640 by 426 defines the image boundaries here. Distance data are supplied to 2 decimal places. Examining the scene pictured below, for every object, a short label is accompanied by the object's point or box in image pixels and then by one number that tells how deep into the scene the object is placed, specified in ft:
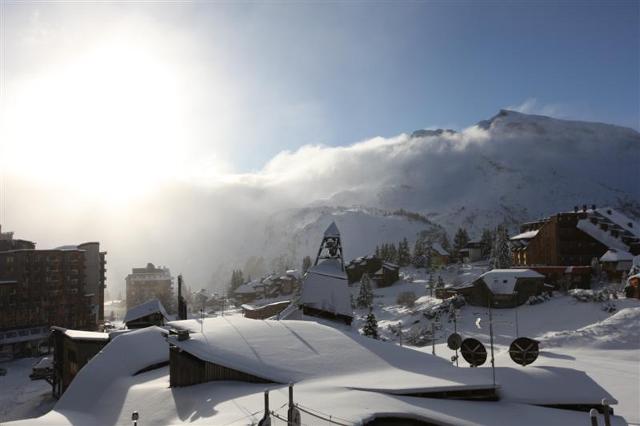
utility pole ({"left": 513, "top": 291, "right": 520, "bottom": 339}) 203.72
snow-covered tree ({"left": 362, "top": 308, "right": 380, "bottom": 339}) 212.23
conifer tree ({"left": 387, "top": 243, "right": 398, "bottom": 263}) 511.56
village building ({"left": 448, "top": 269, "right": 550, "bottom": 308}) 240.53
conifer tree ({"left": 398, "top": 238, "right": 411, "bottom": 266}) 491.31
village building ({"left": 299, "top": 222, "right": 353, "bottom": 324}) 199.00
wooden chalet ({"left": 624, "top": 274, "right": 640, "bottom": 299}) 213.66
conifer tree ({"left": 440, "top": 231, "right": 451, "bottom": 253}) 529.90
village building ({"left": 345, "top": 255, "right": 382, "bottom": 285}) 445.37
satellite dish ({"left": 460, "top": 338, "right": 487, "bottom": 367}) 99.25
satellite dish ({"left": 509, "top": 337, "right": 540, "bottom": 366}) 94.48
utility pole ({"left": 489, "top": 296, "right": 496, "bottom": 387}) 81.30
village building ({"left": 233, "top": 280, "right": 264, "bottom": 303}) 499.92
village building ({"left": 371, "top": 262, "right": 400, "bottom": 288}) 408.26
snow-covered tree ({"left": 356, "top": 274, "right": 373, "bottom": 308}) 327.41
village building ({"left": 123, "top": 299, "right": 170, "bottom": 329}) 222.07
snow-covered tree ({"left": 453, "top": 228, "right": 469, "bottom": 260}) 491.72
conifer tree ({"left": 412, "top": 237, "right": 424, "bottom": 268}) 463.83
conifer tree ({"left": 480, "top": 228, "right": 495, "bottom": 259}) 468.34
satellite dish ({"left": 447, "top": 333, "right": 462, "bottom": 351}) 113.60
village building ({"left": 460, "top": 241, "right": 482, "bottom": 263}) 466.70
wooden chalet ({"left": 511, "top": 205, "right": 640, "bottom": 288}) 295.07
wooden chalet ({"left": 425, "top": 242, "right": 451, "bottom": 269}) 456.86
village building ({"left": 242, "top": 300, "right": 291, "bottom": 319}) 323.78
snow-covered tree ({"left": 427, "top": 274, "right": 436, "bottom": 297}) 316.64
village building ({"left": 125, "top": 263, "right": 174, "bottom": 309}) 520.01
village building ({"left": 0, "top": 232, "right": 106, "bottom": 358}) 266.16
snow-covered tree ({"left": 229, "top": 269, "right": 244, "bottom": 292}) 615.65
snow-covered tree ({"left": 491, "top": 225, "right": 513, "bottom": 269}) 359.72
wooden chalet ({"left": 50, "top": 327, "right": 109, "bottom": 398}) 156.97
